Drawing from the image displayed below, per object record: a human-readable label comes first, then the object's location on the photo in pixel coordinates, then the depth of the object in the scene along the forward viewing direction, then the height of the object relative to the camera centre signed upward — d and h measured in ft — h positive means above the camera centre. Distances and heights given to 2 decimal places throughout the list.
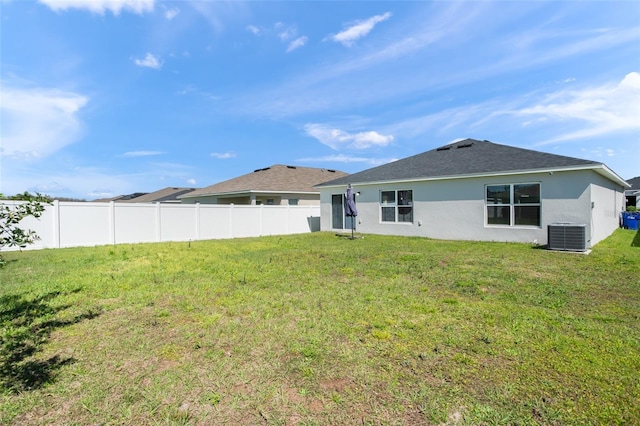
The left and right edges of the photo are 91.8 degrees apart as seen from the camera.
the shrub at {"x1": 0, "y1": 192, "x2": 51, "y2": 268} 9.50 +0.04
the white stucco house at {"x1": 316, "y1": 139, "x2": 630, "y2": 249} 35.29 +1.79
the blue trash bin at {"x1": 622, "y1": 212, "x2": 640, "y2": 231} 59.98 -2.95
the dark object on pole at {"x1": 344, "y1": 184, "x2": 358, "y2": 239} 49.21 +0.83
